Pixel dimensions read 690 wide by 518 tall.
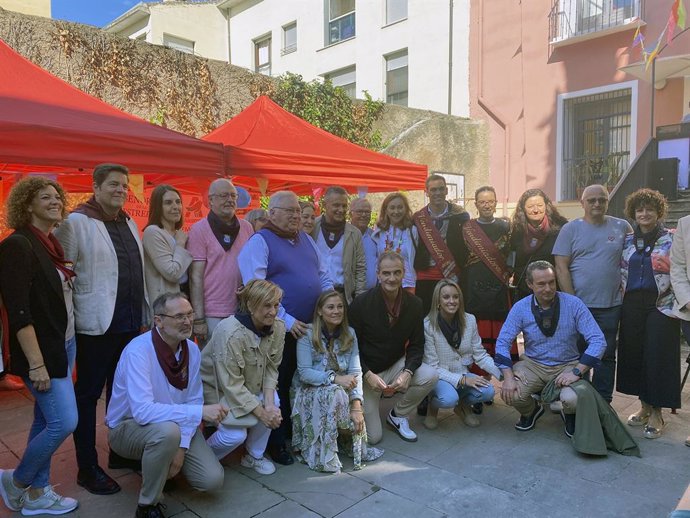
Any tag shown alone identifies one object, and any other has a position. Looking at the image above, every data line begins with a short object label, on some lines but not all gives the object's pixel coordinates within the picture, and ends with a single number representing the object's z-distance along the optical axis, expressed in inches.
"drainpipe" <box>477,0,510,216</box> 470.9
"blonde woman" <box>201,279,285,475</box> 116.9
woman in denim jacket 124.7
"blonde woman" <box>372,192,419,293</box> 173.6
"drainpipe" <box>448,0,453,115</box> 509.7
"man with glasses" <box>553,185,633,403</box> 146.6
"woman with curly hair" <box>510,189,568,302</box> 162.2
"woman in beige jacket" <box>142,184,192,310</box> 122.4
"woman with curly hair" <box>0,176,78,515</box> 92.7
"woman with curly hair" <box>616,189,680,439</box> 138.6
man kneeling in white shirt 99.0
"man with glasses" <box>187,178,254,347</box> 129.9
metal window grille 416.2
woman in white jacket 146.0
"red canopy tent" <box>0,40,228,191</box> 123.6
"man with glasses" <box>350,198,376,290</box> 168.4
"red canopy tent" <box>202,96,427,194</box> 184.5
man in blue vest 127.6
